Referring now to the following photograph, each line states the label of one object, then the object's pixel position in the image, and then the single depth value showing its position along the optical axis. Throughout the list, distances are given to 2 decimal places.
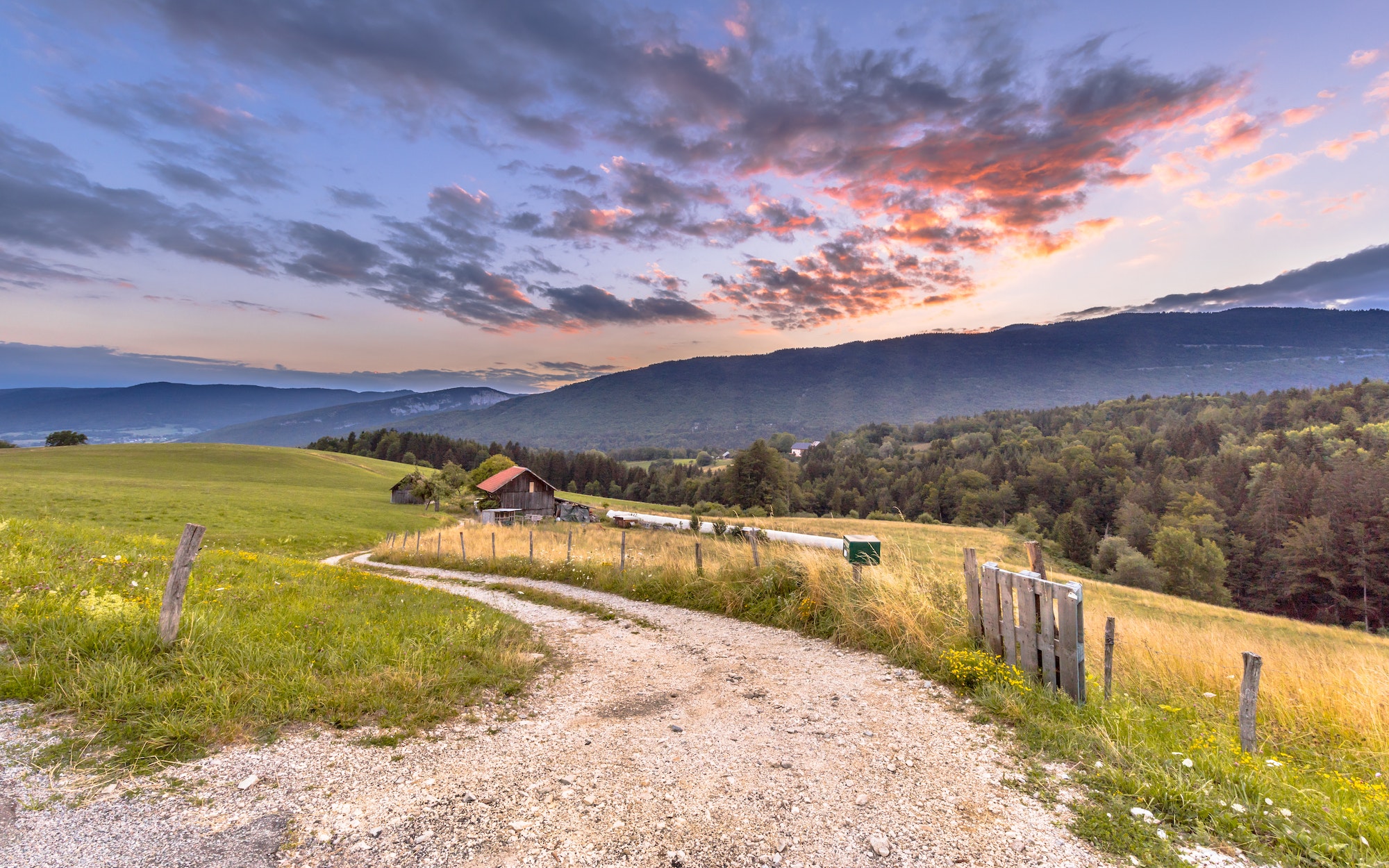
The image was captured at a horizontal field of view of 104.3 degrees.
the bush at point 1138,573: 54.38
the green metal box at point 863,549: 11.97
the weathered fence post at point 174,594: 6.47
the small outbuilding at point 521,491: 58.25
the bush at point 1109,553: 62.88
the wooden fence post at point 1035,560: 7.75
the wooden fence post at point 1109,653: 6.51
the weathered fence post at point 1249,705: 5.31
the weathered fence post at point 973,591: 8.07
